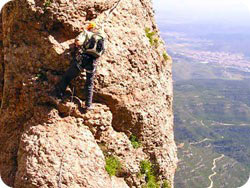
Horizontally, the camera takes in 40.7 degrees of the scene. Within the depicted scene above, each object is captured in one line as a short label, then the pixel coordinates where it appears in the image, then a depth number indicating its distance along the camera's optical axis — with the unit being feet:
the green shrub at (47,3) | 33.05
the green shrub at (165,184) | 41.02
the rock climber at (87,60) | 32.96
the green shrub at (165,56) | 47.73
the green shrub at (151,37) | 42.39
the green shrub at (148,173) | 38.17
